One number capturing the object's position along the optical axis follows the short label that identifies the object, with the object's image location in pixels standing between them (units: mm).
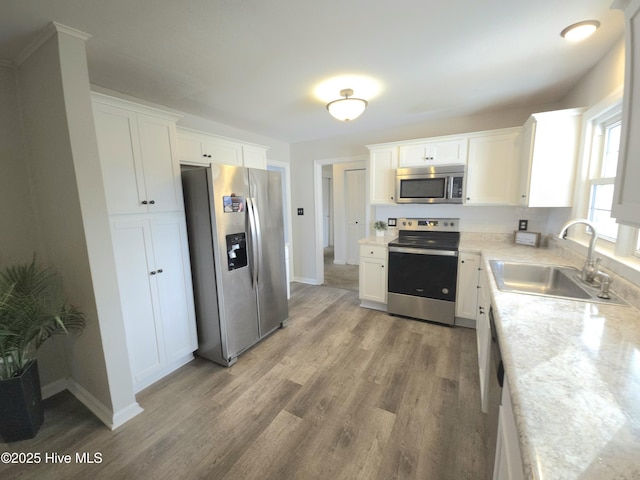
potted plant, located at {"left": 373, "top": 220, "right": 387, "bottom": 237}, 3590
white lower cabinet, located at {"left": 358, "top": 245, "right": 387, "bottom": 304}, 3286
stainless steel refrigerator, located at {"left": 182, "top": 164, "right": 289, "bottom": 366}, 2264
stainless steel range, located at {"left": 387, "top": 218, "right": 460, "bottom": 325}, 2902
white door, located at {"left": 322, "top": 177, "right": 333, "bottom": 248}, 6996
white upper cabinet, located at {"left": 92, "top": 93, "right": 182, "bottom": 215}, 1822
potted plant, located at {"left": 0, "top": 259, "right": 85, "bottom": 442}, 1610
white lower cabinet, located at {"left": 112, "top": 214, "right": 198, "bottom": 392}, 1974
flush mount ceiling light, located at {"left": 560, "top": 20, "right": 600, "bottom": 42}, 1503
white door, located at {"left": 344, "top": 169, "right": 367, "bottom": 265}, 5480
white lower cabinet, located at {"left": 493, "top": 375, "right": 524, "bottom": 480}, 761
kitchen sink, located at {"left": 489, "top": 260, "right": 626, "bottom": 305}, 1770
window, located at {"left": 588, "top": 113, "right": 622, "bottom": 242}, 1896
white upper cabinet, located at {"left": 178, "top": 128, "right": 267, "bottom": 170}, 2576
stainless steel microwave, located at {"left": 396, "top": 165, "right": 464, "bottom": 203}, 3014
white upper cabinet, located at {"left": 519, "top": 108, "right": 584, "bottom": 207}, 2260
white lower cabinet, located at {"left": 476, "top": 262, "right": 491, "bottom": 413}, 1673
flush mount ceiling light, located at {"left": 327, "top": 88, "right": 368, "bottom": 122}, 2207
